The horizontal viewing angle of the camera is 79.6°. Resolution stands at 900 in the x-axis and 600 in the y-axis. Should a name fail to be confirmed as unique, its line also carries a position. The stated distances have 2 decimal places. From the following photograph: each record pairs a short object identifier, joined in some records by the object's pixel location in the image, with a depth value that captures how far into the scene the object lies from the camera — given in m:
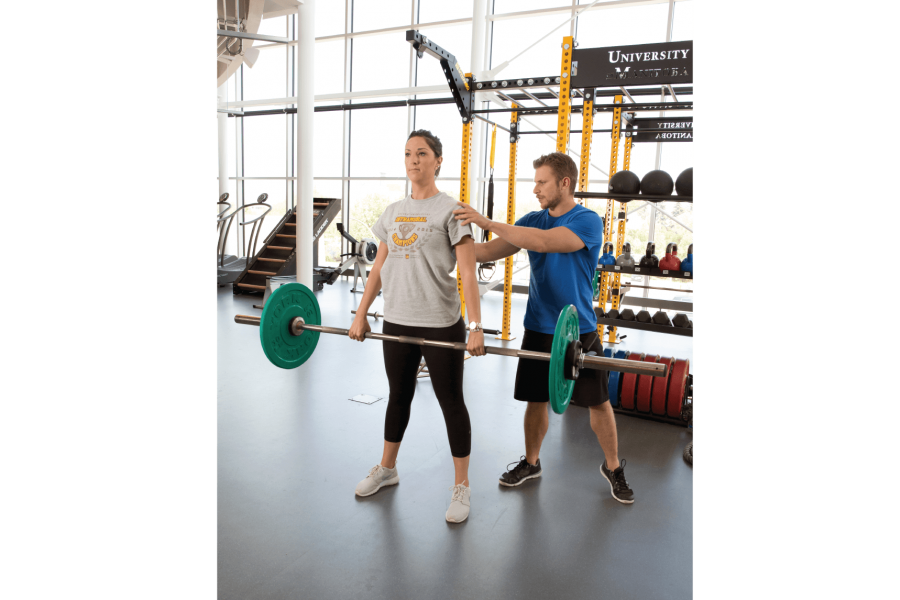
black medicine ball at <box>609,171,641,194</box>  3.28
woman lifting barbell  1.98
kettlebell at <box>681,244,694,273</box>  3.32
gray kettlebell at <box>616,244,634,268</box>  3.59
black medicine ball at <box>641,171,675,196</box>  3.18
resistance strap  4.94
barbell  1.71
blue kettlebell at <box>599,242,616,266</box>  3.85
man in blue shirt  2.03
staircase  7.67
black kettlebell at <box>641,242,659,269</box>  3.52
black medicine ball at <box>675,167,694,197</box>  3.10
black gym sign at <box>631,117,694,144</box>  4.93
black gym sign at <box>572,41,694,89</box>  3.19
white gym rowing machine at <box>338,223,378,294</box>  7.46
